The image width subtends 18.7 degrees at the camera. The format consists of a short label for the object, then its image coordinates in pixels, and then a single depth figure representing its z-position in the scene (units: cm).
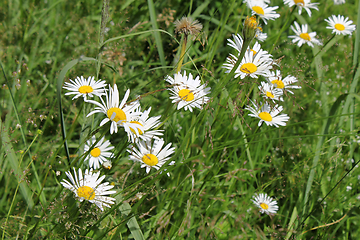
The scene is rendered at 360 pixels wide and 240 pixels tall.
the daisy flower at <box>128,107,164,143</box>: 92
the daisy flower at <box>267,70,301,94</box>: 102
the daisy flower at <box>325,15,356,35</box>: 116
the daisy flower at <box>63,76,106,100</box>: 94
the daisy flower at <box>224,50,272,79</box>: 94
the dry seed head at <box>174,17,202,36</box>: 94
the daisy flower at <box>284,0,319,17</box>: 112
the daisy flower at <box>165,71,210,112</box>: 94
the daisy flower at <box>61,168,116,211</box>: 91
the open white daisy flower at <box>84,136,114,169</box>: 98
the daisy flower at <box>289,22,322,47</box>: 115
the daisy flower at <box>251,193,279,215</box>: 101
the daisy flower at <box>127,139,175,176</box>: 93
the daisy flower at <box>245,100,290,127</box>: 100
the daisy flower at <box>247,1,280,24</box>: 110
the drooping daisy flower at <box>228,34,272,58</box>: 94
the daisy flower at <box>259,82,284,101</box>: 101
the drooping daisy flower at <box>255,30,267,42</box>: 107
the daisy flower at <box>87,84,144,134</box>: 90
